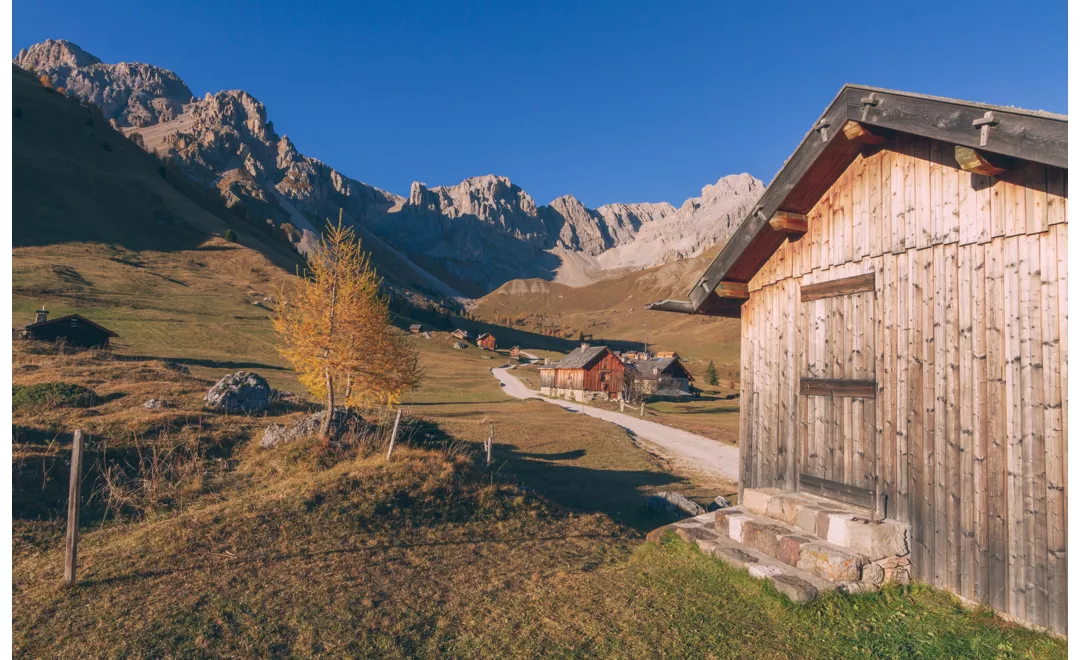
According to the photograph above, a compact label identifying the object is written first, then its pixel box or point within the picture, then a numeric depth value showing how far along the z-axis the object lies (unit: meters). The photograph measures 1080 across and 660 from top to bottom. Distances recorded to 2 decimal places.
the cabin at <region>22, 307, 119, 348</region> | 42.09
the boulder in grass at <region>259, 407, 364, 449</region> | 17.16
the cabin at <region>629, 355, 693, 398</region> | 68.00
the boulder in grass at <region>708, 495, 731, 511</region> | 15.40
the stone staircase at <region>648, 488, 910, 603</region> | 6.98
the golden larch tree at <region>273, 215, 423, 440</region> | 19.58
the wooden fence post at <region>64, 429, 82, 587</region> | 7.86
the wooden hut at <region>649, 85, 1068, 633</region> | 5.80
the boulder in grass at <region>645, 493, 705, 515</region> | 15.00
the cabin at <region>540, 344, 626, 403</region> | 62.62
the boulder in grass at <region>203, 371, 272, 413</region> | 22.94
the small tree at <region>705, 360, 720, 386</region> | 86.76
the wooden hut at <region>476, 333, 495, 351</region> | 116.75
